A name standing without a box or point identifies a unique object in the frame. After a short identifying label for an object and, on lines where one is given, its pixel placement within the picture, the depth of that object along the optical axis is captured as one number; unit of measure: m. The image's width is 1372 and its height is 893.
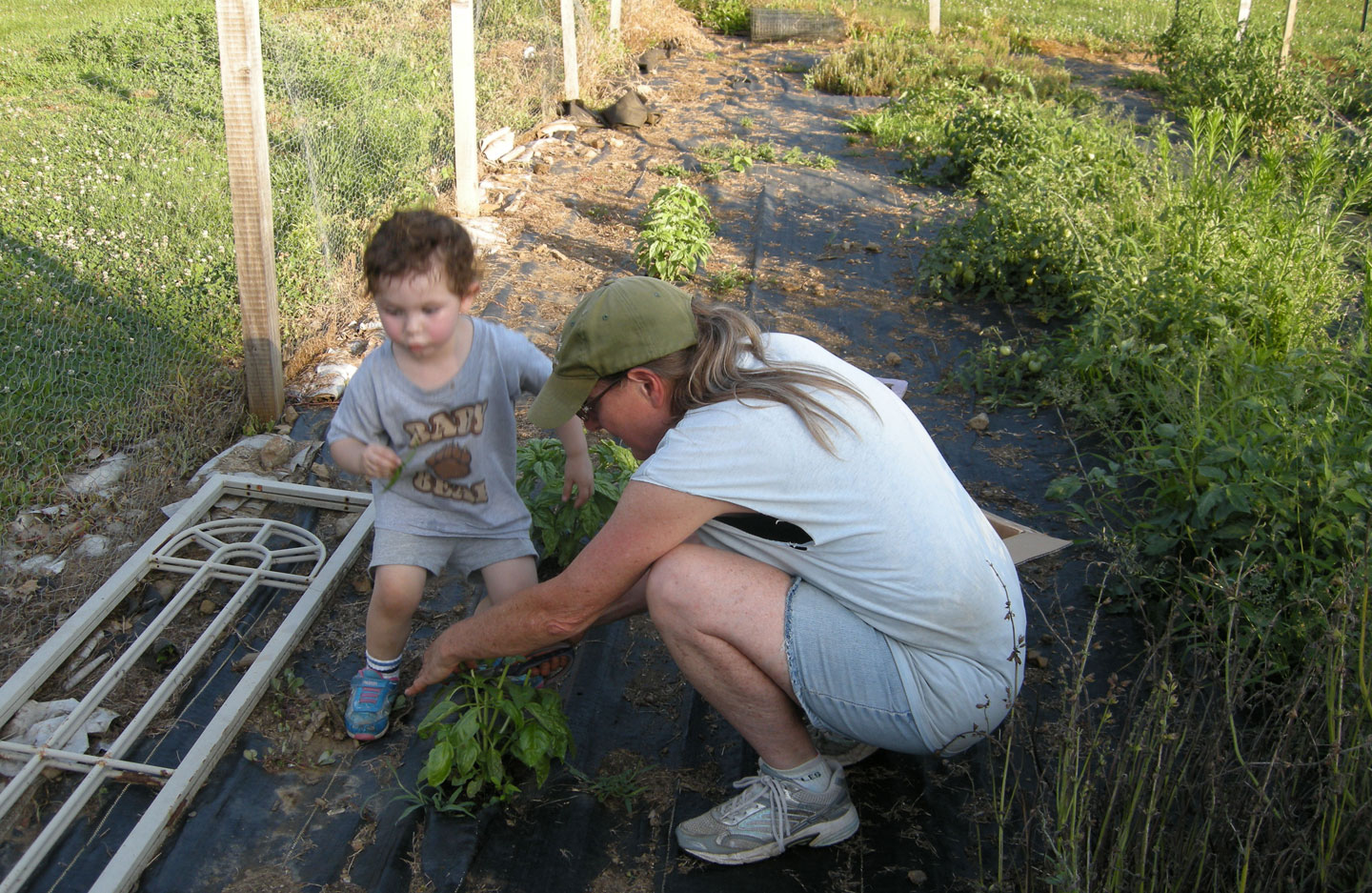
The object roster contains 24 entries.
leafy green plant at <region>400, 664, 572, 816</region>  2.13
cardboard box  2.87
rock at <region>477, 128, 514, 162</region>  7.07
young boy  2.35
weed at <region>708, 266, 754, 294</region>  5.26
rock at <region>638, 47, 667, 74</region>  10.79
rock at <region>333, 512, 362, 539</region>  3.24
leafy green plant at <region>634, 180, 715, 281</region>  5.14
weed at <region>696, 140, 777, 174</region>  7.24
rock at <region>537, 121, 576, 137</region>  8.05
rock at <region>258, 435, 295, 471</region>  3.59
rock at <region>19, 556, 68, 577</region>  3.02
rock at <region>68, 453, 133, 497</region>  3.38
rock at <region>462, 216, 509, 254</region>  5.58
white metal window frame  2.11
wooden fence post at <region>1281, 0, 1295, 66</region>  8.97
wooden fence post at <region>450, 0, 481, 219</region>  5.76
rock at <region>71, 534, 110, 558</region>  3.12
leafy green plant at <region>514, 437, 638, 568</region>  2.79
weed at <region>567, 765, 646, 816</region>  2.25
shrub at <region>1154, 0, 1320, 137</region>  8.07
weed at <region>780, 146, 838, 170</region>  7.39
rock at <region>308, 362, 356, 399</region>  4.02
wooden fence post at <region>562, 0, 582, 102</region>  8.55
